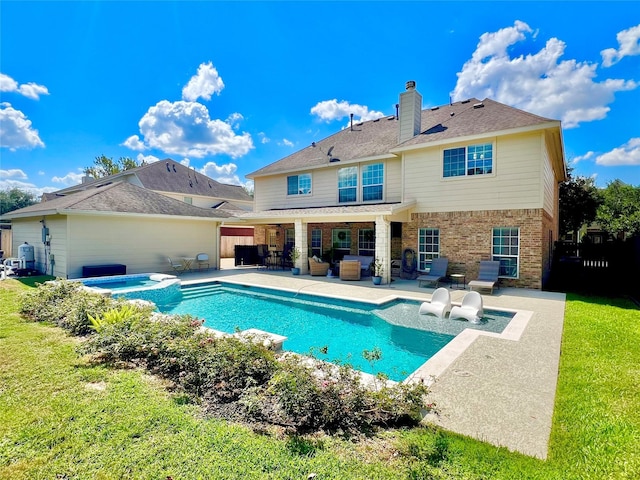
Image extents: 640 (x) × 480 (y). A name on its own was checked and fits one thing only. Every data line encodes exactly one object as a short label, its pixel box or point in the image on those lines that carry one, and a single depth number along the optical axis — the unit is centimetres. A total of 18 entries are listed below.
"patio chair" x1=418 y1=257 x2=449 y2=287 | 1272
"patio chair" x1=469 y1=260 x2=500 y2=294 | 1151
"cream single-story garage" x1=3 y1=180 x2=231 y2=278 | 1323
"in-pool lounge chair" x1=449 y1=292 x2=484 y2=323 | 820
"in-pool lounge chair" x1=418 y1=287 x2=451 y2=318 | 869
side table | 1271
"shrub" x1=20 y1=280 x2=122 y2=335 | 641
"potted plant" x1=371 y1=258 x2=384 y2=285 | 1299
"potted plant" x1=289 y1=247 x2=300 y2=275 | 1616
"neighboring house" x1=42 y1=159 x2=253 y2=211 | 2686
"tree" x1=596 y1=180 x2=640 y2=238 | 2364
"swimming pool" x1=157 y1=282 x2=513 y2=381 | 653
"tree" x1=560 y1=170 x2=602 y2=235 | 2584
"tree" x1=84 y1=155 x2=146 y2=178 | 4422
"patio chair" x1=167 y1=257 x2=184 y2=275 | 1555
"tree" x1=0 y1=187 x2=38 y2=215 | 5119
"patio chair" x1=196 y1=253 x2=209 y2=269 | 1689
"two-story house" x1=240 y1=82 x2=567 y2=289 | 1191
